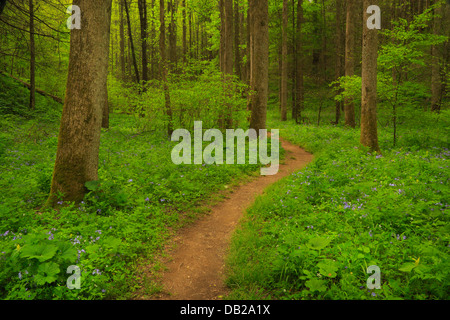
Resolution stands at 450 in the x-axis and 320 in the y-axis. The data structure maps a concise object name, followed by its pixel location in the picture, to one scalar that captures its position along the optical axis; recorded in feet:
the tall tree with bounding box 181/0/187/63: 80.79
